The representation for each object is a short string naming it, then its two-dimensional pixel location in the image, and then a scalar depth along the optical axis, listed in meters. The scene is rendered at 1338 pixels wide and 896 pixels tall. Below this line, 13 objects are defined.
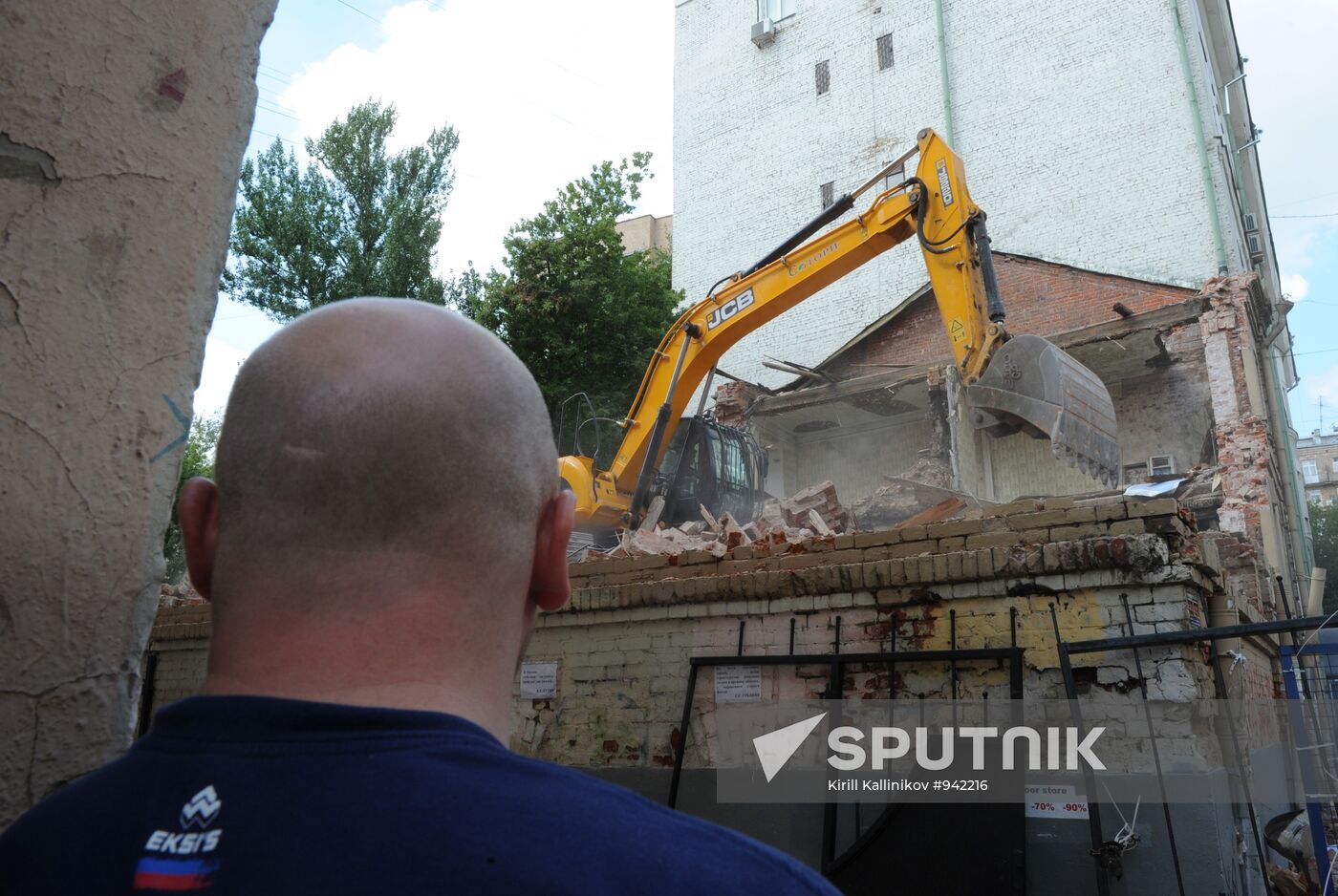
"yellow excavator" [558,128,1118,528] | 7.30
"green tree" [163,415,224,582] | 21.74
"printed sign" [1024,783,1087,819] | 4.66
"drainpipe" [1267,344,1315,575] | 18.55
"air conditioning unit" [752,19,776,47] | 25.17
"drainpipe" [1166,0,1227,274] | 17.28
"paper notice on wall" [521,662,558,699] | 6.66
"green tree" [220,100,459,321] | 23.95
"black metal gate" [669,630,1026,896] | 4.61
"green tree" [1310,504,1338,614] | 41.99
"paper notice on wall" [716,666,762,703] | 5.79
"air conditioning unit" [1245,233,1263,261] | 21.55
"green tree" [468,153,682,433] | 22.16
